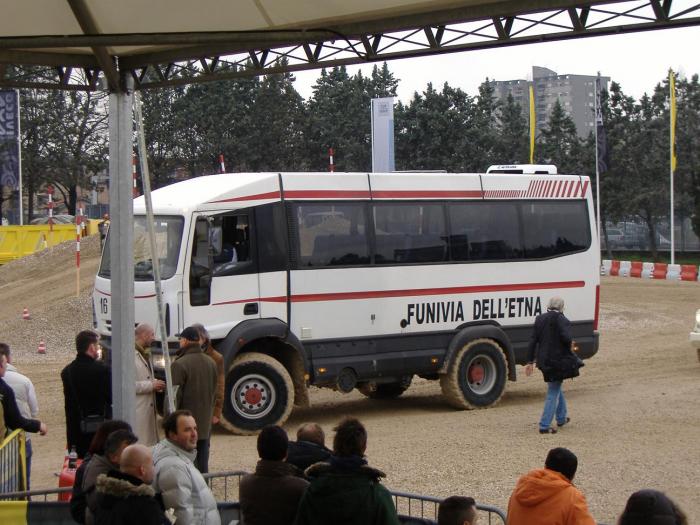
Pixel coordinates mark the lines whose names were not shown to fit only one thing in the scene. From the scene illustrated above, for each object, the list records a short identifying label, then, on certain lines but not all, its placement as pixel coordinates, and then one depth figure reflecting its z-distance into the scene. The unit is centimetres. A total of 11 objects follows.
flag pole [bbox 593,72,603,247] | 3997
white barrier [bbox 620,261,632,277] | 3888
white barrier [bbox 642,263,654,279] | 3791
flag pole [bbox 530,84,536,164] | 3991
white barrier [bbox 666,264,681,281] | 3691
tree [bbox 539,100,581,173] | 5535
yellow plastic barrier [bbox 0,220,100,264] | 3888
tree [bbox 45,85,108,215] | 5203
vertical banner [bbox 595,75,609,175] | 3928
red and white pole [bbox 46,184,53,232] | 3409
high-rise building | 16575
